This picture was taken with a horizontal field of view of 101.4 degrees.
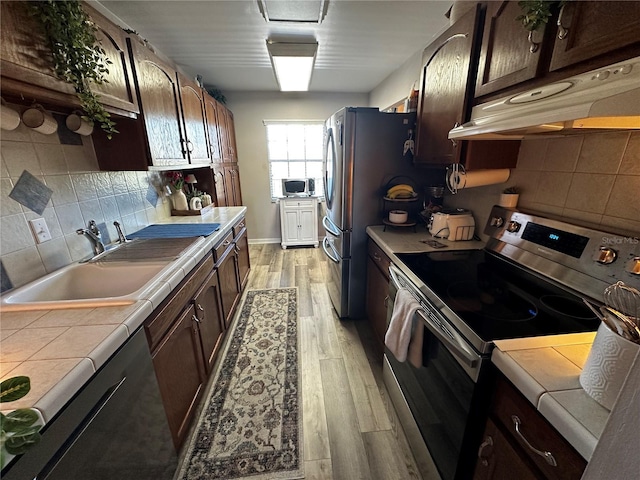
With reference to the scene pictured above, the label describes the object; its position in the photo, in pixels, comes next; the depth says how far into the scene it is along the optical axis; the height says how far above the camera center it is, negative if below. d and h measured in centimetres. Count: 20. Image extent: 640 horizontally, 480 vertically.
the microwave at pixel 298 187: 410 -45
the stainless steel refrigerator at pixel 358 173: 190 -13
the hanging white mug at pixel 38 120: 109 +16
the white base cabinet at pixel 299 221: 414 -99
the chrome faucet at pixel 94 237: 143 -41
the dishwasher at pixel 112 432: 60 -74
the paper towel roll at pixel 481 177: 145 -12
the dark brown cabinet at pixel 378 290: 174 -93
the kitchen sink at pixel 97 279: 119 -56
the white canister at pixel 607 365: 51 -41
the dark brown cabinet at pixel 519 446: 57 -69
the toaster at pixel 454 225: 167 -43
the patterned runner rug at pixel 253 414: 128 -144
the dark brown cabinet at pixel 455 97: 127 +31
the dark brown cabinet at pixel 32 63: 82 +31
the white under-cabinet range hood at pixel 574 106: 57 +12
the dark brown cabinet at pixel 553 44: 69 +34
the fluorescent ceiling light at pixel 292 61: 228 +90
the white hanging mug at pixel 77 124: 128 +17
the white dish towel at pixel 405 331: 115 -77
